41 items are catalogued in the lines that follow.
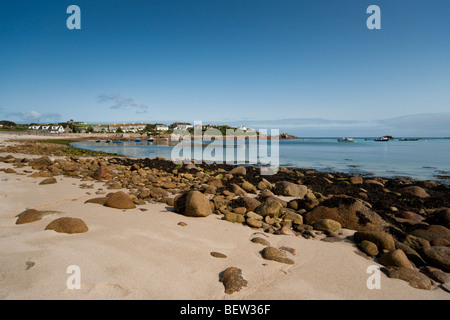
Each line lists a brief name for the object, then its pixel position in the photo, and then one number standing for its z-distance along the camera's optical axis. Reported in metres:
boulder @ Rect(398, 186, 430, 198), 10.59
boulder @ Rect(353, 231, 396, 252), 4.77
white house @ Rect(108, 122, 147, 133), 125.76
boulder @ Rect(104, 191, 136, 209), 6.50
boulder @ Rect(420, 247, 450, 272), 4.31
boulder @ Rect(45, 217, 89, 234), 4.40
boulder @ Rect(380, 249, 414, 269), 4.17
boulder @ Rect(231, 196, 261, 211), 7.16
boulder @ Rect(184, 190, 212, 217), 6.30
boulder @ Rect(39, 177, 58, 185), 9.00
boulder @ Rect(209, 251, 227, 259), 4.21
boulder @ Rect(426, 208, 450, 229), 6.84
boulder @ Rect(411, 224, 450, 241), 5.63
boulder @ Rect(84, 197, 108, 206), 6.66
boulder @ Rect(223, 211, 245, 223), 6.34
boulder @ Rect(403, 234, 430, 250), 4.97
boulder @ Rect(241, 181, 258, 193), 10.40
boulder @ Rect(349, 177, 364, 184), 13.61
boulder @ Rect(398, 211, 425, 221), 7.57
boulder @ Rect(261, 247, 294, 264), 4.25
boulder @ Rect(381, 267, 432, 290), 3.68
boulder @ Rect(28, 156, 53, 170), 12.54
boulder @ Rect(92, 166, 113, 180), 10.99
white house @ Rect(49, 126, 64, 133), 98.19
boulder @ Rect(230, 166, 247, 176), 15.11
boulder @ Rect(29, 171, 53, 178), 10.20
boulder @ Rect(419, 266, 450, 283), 3.93
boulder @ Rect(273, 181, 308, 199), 9.88
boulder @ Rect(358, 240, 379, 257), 4.77
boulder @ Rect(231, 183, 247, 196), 9.39
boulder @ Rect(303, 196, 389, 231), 6.22
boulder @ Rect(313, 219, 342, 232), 5.98
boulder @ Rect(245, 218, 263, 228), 6.02
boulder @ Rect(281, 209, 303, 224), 6.41
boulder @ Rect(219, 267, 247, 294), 3.28
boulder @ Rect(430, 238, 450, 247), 5.15
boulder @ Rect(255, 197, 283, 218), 6.64
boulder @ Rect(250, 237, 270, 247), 4.96
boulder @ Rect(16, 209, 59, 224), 4.86
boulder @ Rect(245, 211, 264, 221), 6.48
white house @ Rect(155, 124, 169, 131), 132.74
